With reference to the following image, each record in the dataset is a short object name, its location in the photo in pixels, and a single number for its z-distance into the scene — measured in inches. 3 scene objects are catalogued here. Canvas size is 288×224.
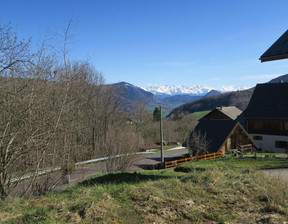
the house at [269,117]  1201.4
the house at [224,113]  1923.0
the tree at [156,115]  2830.7
